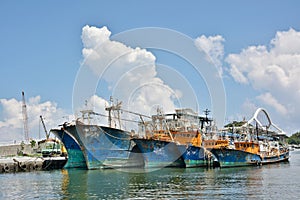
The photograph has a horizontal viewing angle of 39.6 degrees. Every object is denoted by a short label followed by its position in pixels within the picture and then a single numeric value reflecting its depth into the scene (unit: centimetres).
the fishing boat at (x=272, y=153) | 6762
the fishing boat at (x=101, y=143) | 5694
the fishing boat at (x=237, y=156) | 5862
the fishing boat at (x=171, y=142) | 5862
